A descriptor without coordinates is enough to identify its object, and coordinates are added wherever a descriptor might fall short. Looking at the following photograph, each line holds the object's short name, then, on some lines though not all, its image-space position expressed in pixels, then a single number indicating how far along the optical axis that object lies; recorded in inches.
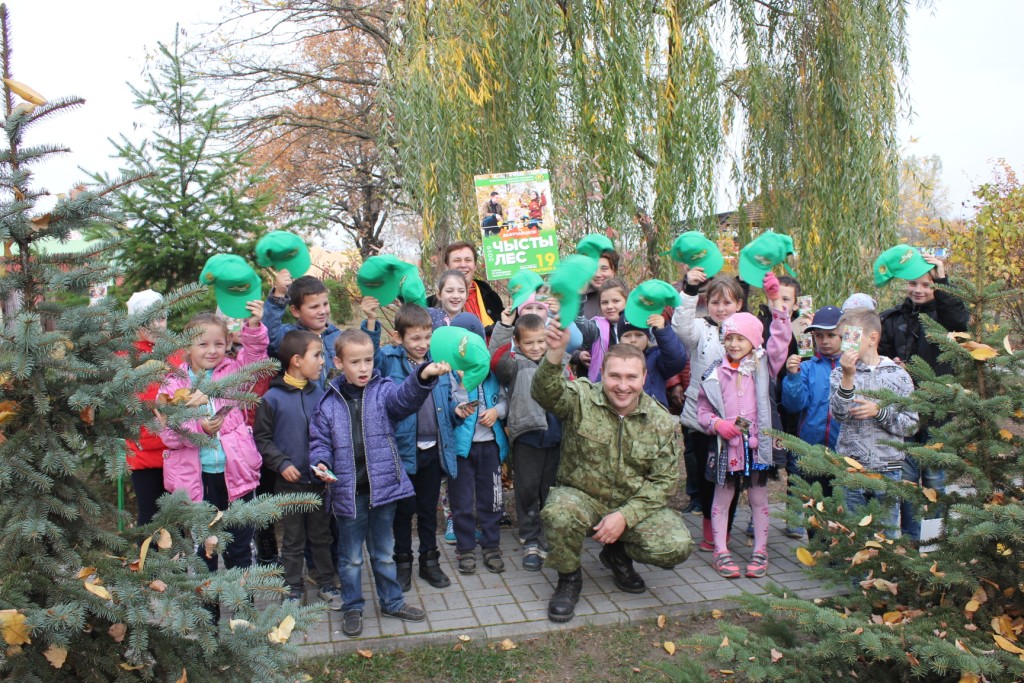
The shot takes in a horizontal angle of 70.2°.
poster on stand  236.7
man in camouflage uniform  163.2
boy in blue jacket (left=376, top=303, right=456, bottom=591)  173.9
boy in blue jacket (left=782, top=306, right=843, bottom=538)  191.5
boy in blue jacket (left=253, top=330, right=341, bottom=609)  160.2
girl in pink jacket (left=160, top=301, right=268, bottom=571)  147.8
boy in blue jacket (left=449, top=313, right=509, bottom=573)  185.6
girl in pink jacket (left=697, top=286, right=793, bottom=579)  182.1
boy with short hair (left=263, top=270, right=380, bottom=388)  177.0
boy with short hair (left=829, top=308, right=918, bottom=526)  169.2
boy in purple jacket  153.8
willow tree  248.2
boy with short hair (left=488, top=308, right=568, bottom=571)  185.3
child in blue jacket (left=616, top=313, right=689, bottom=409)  192.2
